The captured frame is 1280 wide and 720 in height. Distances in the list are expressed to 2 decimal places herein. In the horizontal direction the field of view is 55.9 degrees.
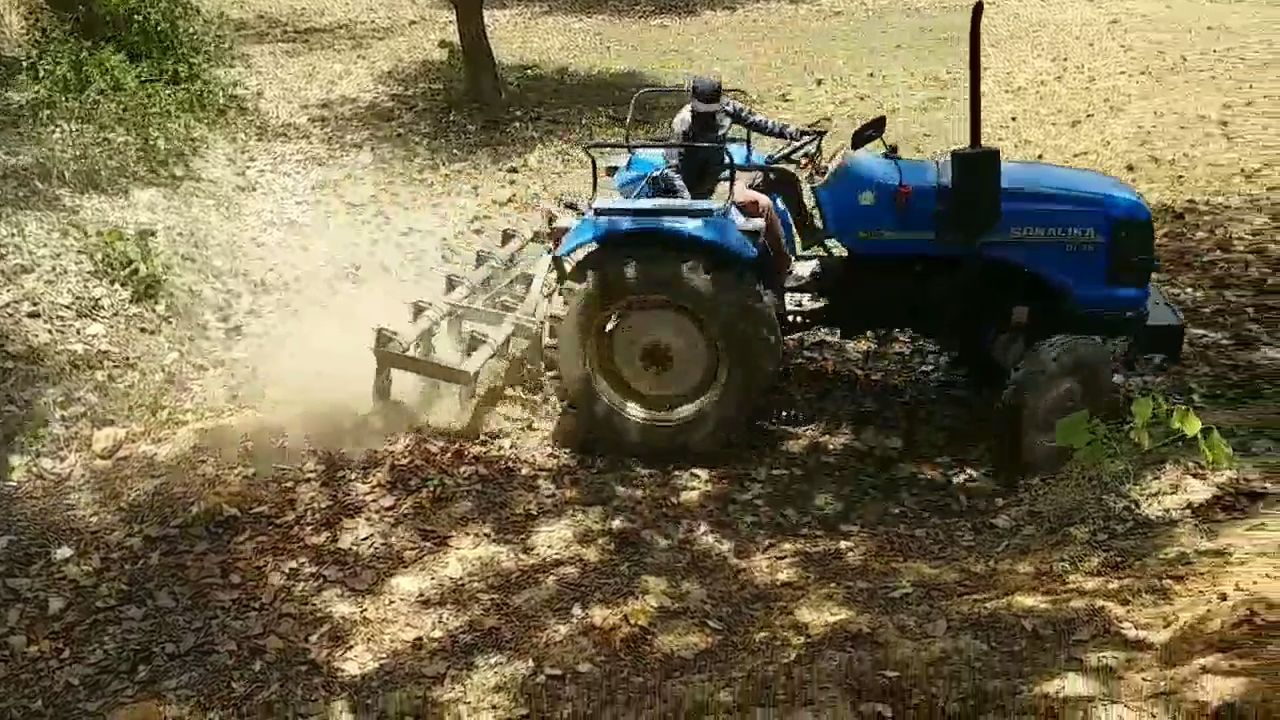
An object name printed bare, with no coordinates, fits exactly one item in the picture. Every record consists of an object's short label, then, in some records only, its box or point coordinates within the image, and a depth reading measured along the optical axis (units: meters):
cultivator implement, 5.82
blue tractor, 5.58
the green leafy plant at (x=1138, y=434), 5.07
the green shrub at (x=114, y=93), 9.23
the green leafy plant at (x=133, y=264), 7.45
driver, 6.12
